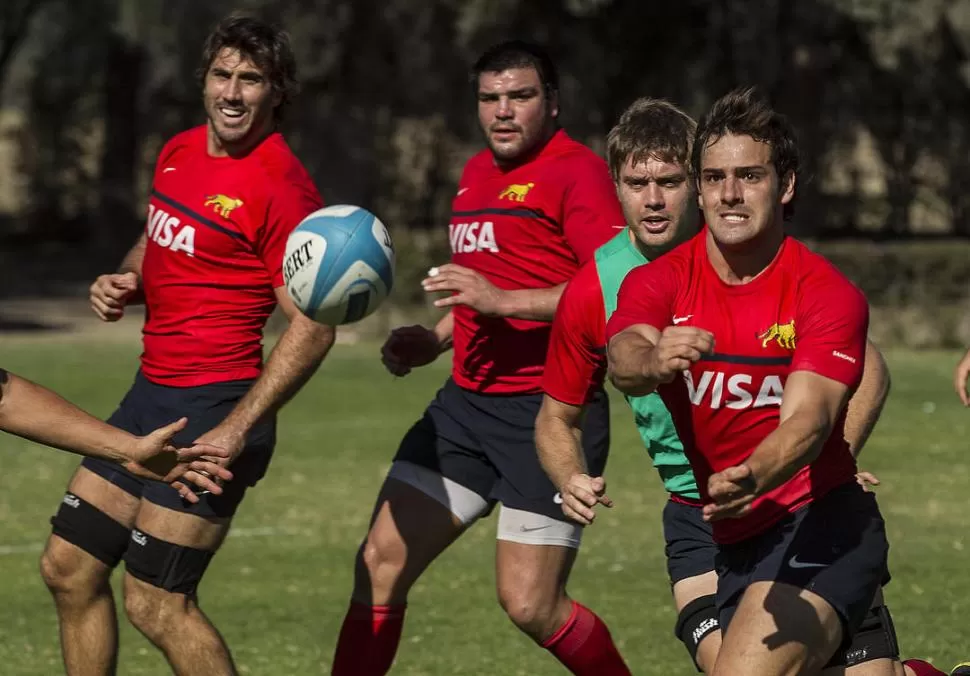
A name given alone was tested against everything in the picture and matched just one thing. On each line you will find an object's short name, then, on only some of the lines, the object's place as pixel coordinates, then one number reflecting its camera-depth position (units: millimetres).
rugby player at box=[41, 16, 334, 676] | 13039
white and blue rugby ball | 12805
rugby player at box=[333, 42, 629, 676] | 13883
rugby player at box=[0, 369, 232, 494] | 11719
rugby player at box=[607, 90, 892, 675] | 9797
